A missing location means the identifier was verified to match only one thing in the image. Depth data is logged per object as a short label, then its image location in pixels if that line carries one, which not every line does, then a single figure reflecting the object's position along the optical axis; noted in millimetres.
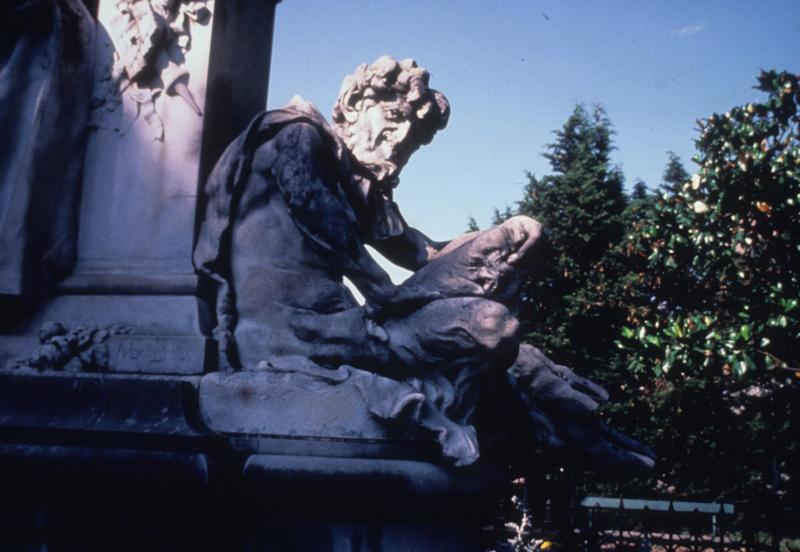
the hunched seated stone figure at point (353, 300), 2842
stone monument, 2555
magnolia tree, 7809
